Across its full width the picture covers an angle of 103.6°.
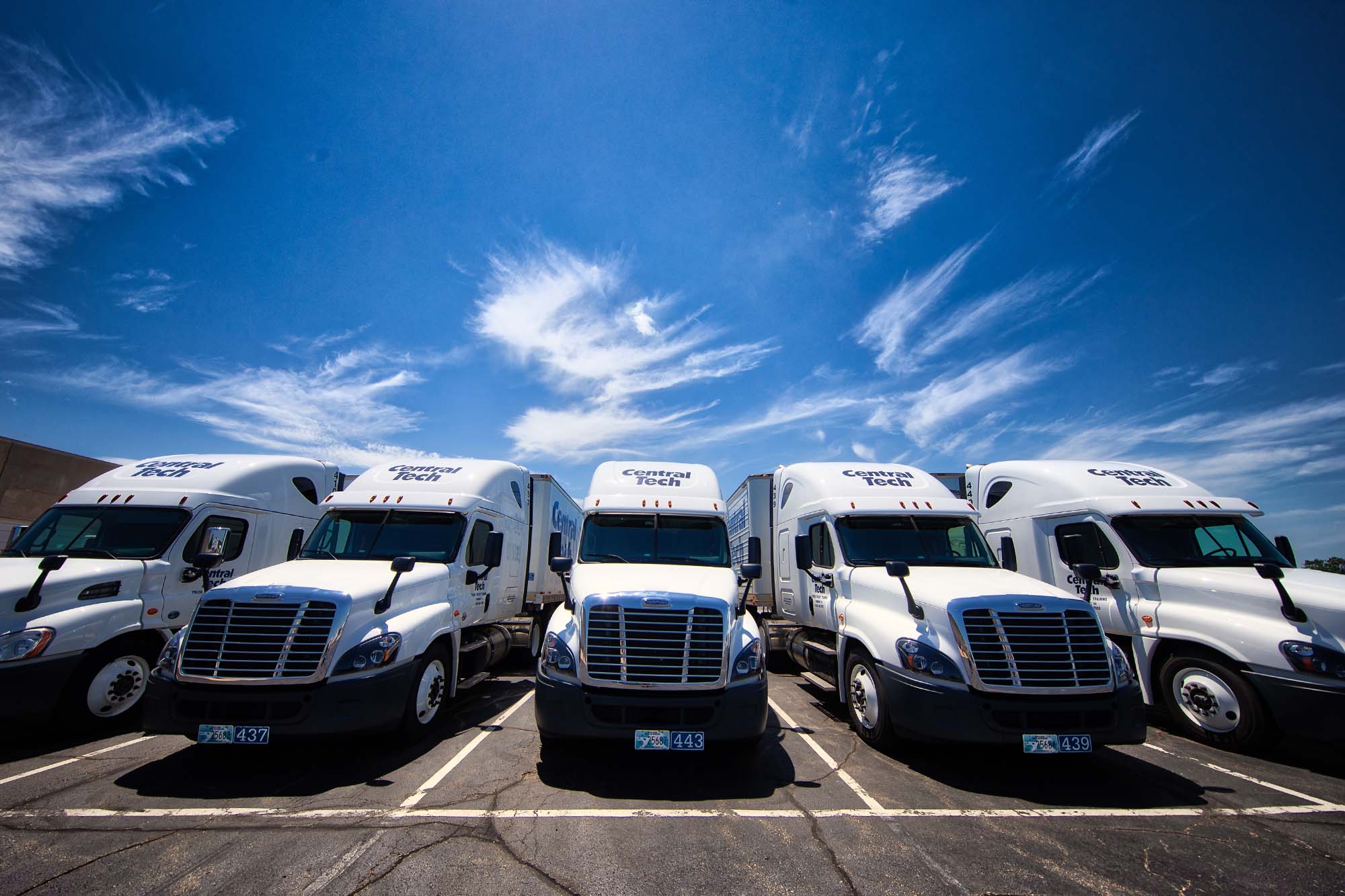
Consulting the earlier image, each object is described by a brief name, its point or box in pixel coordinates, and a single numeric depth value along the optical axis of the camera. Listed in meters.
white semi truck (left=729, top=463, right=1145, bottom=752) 5.11
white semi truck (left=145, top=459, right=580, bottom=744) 5.02
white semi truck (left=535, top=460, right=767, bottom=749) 4.93
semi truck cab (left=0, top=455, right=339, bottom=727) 5.82
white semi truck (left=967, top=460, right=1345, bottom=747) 5.69
